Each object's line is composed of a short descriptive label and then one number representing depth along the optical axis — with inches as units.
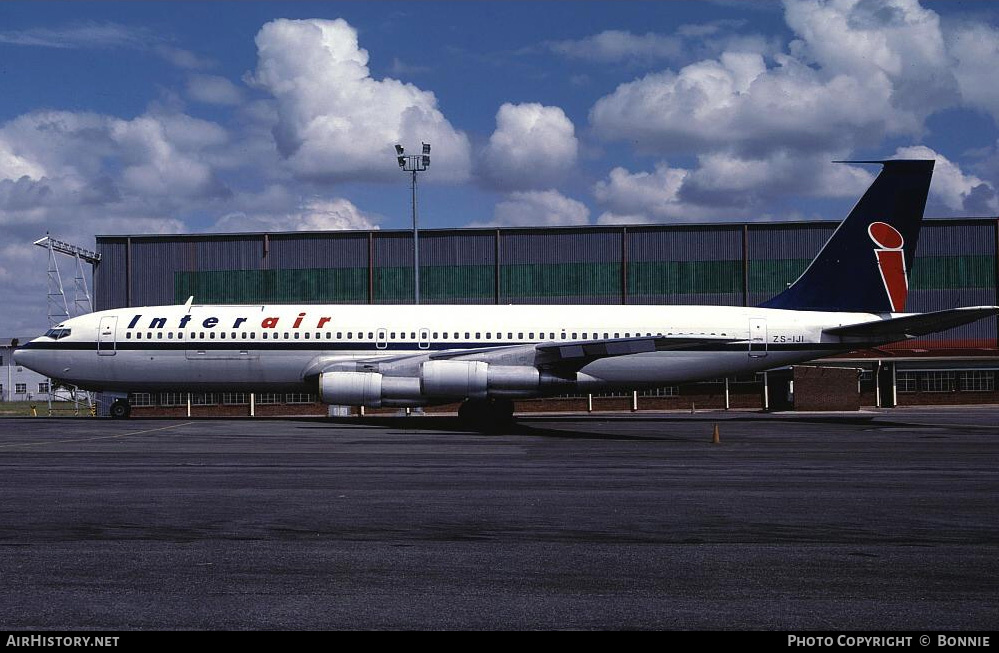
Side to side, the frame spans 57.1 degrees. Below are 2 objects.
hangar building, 2437.3
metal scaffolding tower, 3011.1
